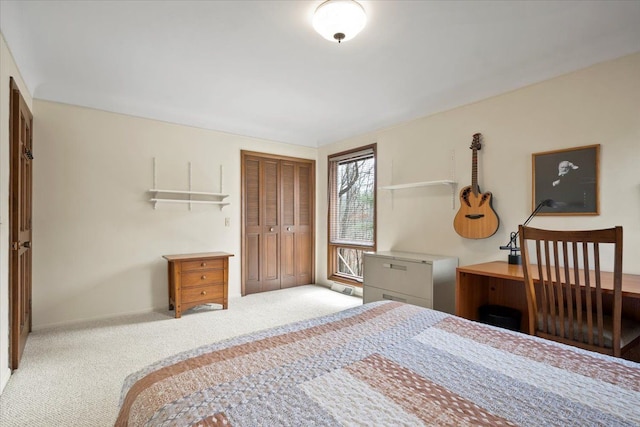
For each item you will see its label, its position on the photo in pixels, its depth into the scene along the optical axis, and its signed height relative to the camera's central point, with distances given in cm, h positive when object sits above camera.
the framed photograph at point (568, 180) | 241 +26
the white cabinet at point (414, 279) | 297 -66
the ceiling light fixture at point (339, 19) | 190 +121
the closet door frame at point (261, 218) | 448 +11
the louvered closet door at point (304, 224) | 504 -18
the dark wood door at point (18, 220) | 229 -6
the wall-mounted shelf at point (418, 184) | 329 +32
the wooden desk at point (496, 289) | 214 -64
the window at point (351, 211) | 444 +2
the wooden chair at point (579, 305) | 166 -53
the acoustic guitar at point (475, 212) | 299 +1
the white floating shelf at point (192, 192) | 369 +25
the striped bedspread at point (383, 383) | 77 -50
